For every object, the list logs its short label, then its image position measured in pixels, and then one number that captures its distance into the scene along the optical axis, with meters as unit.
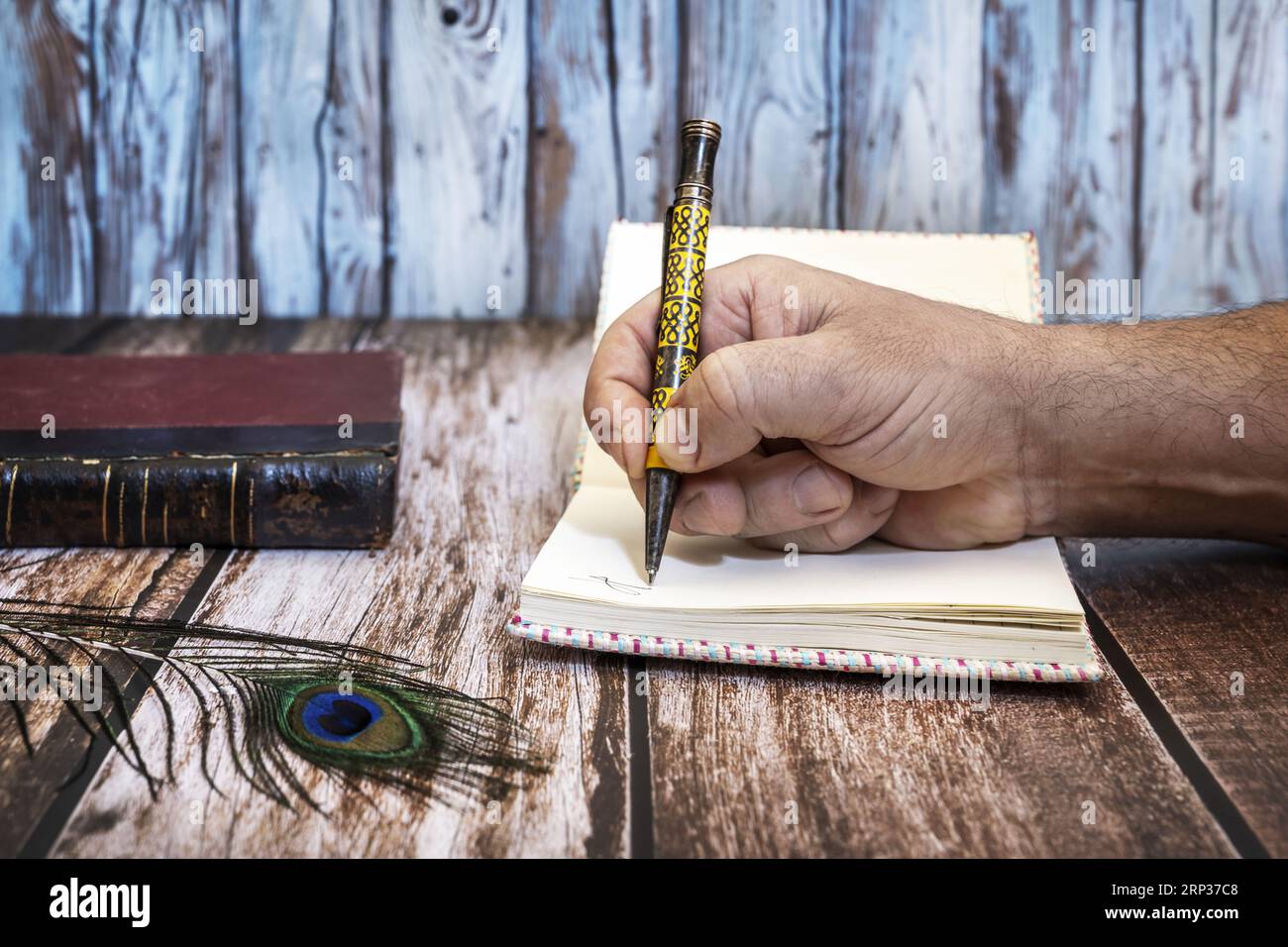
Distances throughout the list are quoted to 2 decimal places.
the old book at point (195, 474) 1.01
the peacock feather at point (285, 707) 0.73
